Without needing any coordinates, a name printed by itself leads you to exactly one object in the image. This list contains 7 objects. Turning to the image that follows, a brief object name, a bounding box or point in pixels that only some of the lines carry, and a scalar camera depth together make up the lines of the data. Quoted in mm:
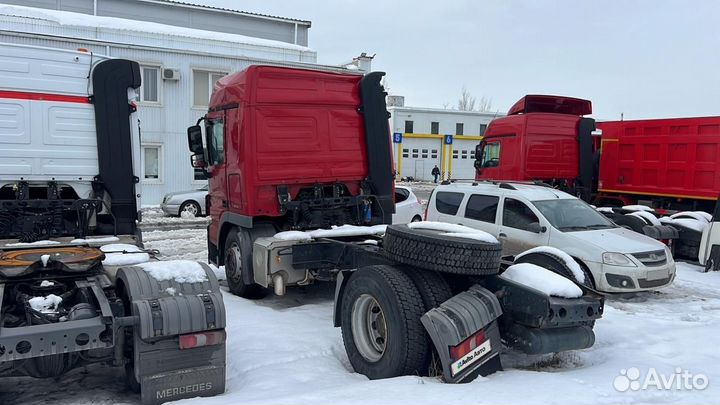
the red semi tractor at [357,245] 4410
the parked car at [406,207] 12483
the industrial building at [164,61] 21859
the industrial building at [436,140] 45812
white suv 7652
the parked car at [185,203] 18656
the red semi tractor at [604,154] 12219
